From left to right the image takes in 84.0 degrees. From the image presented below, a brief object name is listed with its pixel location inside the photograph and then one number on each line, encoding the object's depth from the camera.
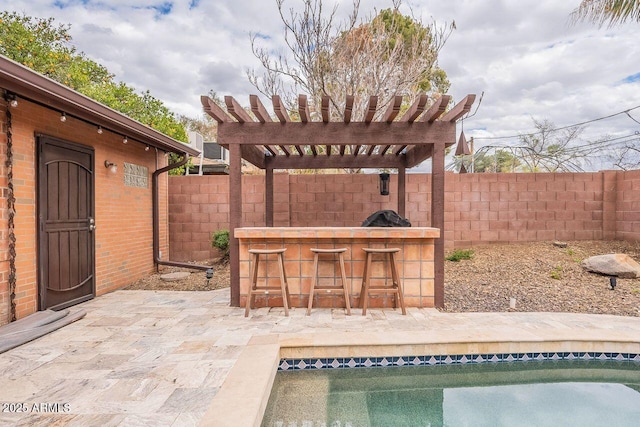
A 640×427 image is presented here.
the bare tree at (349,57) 8.17
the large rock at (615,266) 5.21
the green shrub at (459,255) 6.54
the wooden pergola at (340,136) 4.09
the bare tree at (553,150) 9.04
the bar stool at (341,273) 3.90
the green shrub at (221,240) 6.64
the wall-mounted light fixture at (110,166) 5.07
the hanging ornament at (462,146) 7.62
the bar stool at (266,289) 3.88
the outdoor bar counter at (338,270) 4.23
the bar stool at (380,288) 3.90
